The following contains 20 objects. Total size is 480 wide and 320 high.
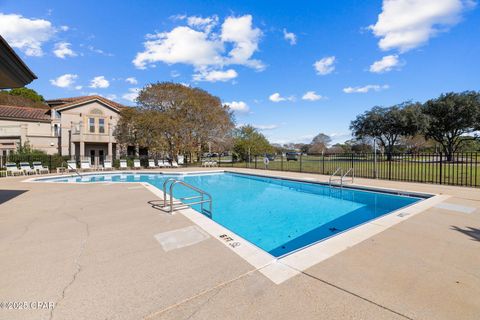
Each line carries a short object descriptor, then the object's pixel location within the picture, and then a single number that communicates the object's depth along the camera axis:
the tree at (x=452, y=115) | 26.51
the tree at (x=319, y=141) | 72.94
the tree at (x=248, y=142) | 30.35
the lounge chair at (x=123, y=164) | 20.44
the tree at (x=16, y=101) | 30.83
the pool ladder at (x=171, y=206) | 5.57
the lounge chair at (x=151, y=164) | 21.76
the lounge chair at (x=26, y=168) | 16.06
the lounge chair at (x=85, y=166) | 18.25
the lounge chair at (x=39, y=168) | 16.36
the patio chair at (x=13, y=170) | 15.62
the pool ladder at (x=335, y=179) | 10.68
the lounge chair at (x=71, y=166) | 16.59
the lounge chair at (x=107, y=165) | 19.63
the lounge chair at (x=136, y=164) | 21.24
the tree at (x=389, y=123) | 28.75
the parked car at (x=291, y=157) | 34.58
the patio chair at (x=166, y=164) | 22.40
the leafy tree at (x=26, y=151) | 18.70
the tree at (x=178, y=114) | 22.12
